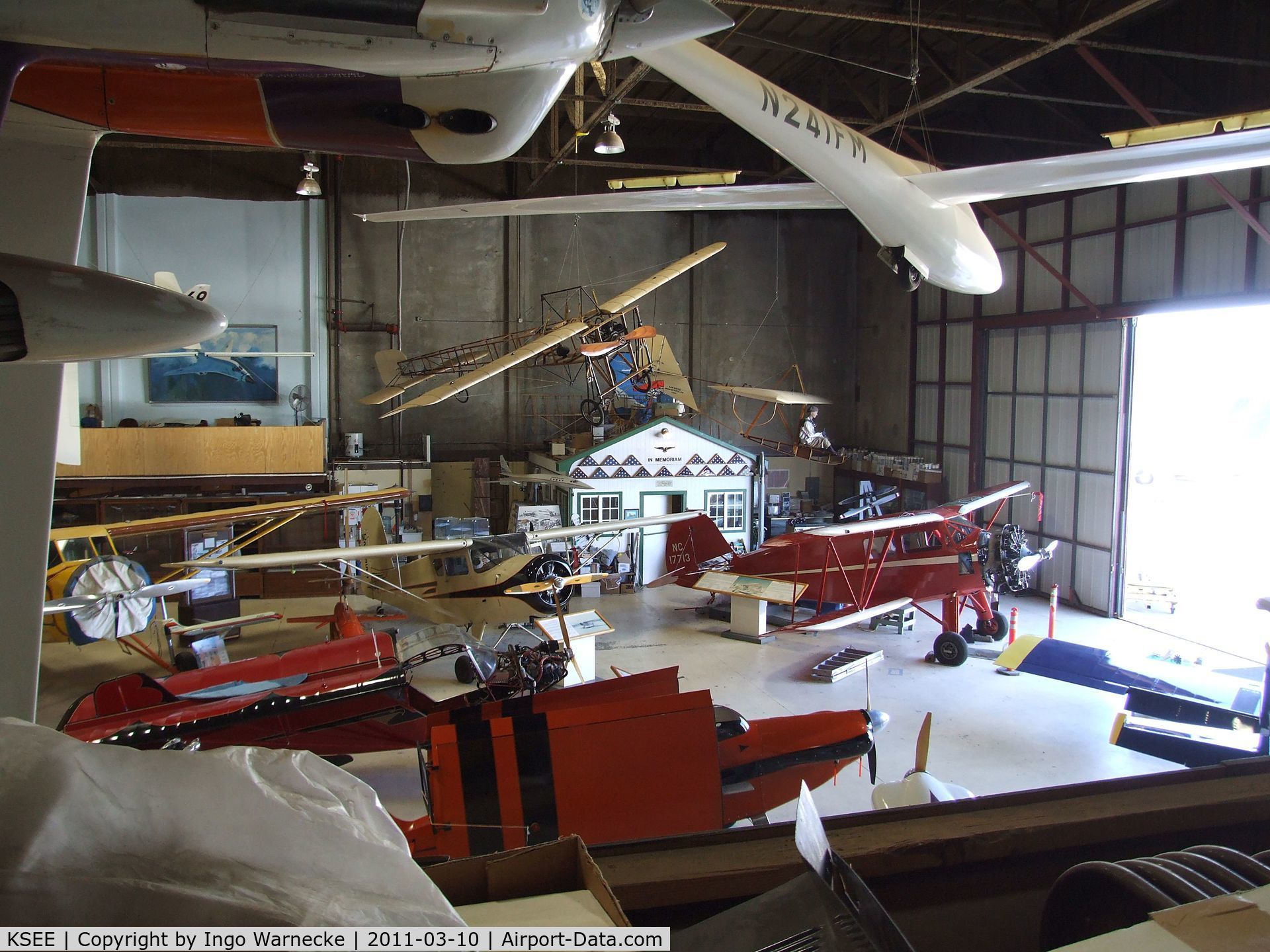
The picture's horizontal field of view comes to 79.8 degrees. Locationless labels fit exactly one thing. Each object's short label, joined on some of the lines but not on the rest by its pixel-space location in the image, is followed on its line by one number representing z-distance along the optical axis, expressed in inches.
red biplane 385.7
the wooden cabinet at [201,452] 515.2
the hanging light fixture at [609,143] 460.4
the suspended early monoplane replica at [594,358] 507.5
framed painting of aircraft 621.0
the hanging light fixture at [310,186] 566.7
